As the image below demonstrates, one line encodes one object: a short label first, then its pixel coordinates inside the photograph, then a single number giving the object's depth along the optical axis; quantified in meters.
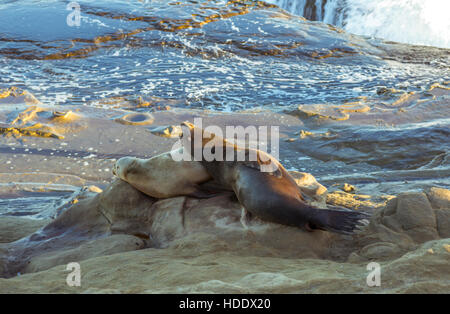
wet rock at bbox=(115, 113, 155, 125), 7.46
